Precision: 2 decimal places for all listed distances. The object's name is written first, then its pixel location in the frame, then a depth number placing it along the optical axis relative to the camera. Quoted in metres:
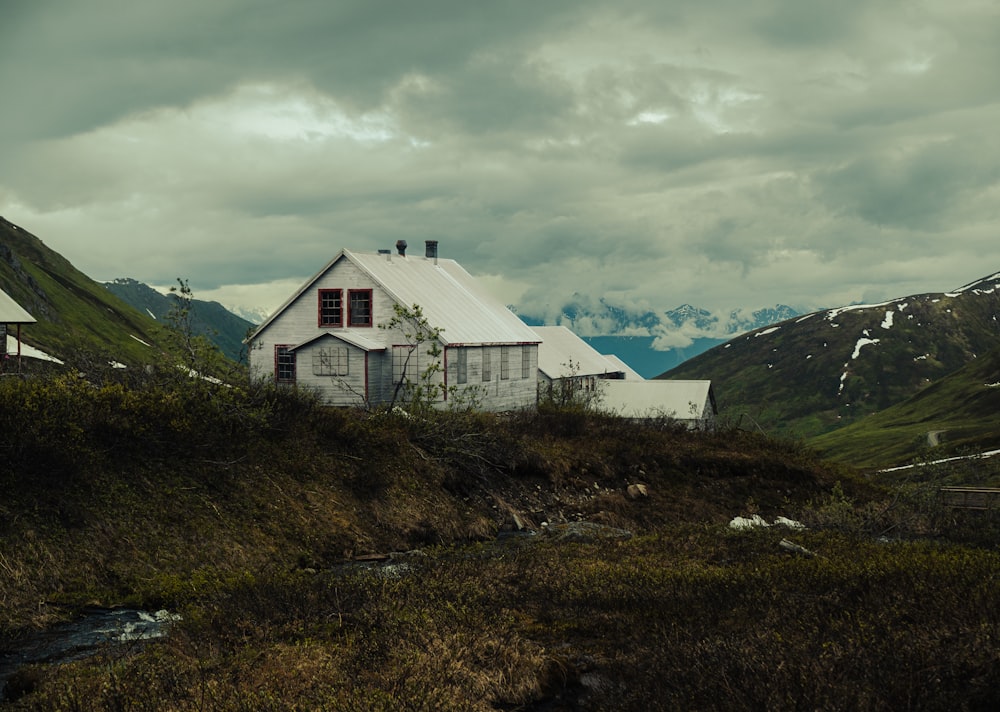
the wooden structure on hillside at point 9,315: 37.56
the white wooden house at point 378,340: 39.25
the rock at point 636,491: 29.91
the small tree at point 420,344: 37.75
